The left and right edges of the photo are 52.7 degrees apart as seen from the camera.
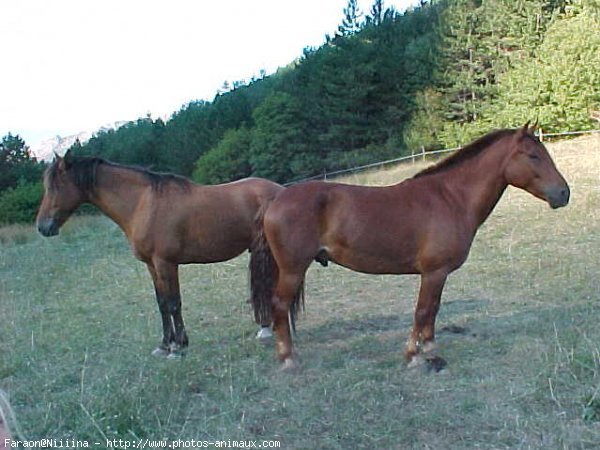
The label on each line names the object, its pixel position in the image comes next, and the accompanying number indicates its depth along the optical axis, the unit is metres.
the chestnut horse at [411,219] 4.84
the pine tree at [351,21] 41.91
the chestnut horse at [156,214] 5.61
